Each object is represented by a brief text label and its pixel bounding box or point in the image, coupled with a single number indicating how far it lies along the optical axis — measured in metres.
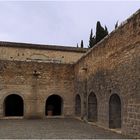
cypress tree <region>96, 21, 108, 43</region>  17.87
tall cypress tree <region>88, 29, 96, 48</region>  20.39
